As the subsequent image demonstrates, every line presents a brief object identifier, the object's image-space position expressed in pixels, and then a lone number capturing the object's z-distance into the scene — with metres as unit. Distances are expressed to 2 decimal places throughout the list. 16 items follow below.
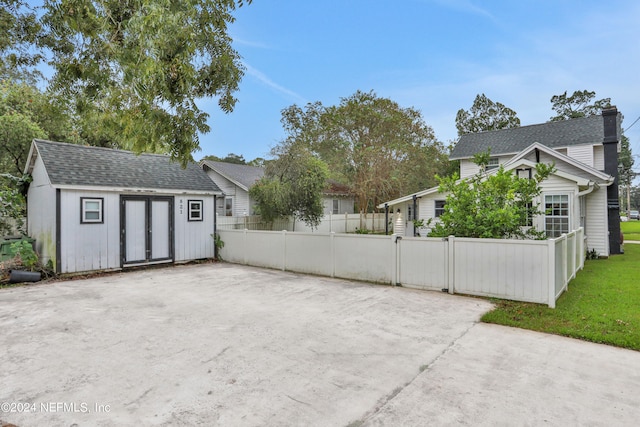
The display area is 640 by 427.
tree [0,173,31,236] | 9.91
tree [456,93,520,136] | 34.12
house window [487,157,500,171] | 18.22
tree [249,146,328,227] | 14.73
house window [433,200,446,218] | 14.97
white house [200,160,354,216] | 19.42
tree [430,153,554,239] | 6.75
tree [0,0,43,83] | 6.23
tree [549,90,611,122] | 36.28
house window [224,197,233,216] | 20.22
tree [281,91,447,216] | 23.88
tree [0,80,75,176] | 14.20
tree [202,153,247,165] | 45.63
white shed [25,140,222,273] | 9.08
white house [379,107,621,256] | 11.34
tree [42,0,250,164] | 4.96
